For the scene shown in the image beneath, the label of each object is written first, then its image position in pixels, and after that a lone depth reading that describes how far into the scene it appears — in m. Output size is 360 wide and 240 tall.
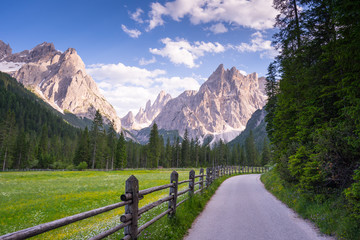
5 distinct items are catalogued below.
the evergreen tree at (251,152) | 112.11
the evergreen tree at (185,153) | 103.80
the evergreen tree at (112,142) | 75.51
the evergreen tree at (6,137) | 67.44
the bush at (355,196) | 5.64
